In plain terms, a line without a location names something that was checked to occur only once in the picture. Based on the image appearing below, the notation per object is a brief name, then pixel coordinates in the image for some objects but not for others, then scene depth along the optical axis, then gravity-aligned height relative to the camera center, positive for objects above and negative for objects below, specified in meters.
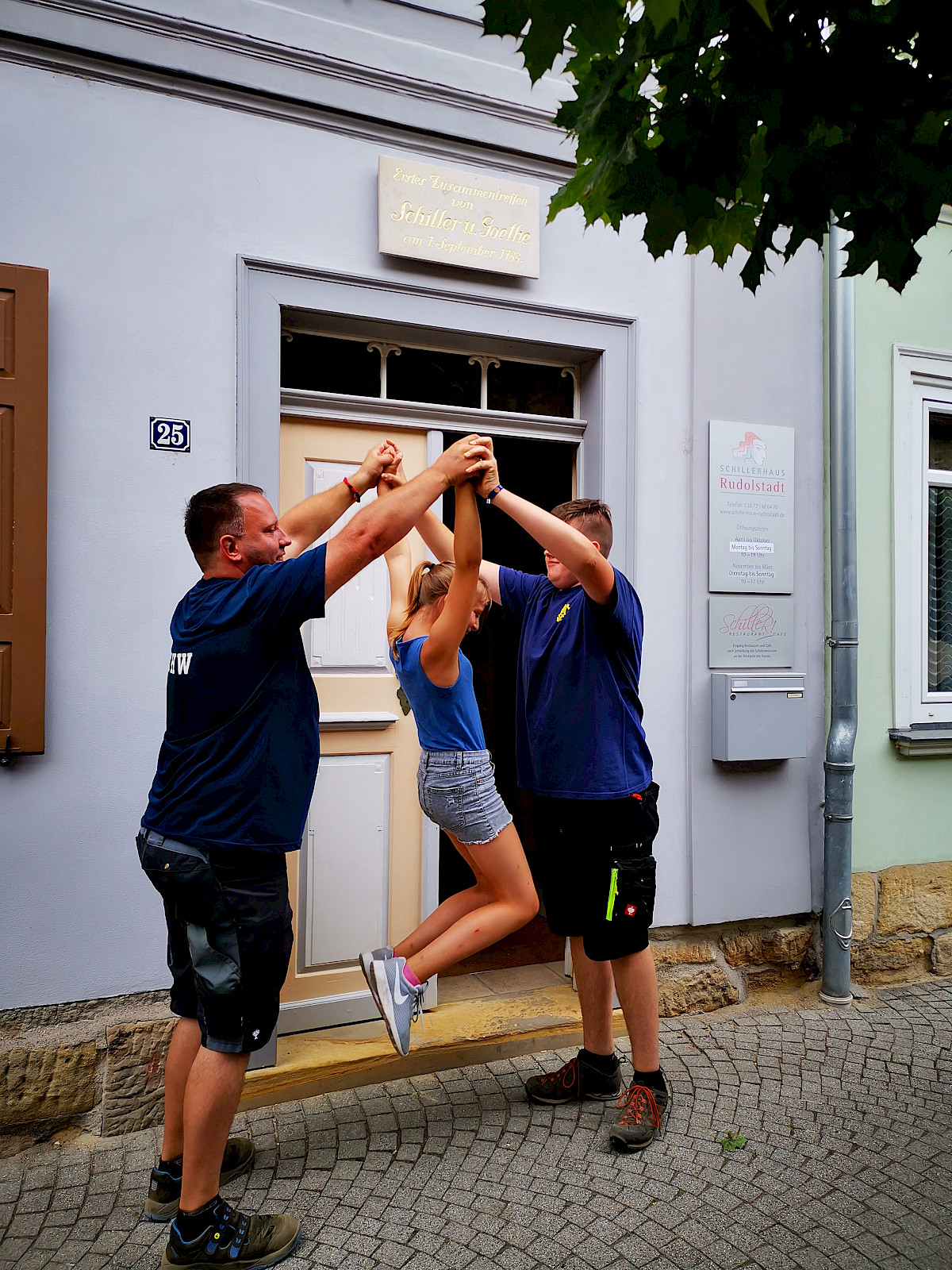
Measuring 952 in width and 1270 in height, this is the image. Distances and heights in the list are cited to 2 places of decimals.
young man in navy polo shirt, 3.14 -0.54
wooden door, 3.91 -0.67
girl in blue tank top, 3.15 -0.58
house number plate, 3.47 +0.79
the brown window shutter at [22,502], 3.20 +0.50
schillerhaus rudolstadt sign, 4.46 +0.68
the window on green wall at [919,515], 5.01 +0.74
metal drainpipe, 4.56 +0.04
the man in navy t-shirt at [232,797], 2.42 -0.41
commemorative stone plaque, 3.85 +1.84
